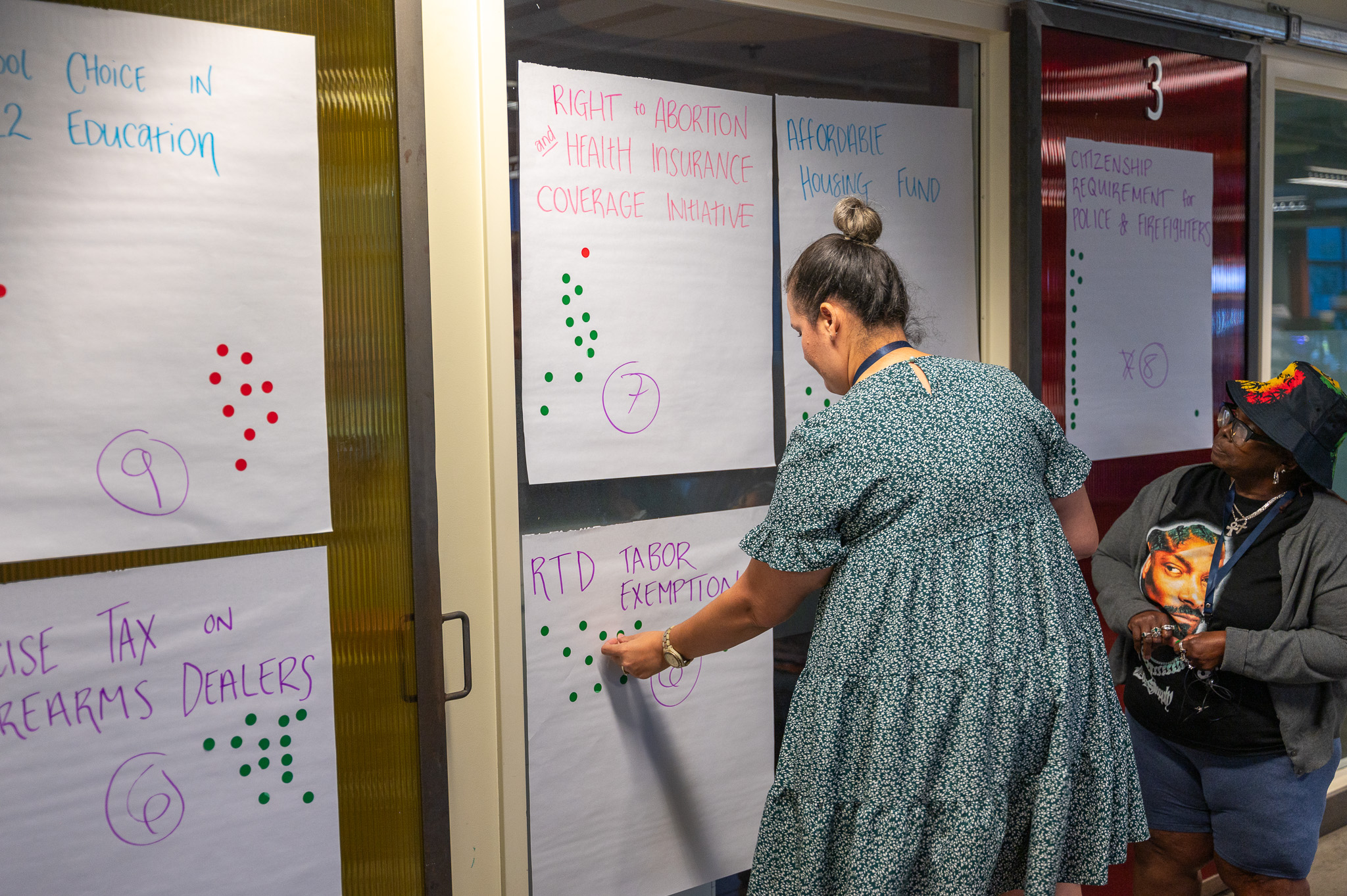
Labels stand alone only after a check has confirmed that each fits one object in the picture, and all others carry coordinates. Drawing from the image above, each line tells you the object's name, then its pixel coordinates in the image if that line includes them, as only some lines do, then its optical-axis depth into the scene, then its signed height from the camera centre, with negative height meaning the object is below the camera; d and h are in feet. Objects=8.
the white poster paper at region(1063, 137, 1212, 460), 7.41 +0.50
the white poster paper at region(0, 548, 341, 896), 4.05 -1.49
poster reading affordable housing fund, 6.12 +1.15
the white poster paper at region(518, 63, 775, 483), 5.21 +0.55
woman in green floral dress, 4.35 -1.29
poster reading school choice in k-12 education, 3.92 +0.42
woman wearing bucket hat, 6.02 -1.69
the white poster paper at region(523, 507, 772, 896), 5.37 -2.00
